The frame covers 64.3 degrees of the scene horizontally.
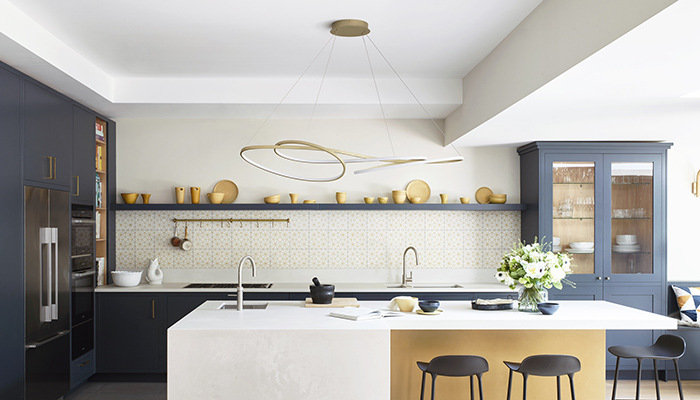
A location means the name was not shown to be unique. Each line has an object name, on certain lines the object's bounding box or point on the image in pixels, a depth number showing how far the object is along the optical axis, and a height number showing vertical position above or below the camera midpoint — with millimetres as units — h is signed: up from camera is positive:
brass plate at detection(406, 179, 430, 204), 5824 +60
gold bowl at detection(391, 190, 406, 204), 5621 -3
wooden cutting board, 3874 -762
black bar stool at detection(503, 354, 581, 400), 3246 -989
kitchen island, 3139 -940
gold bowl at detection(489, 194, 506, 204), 5708 -34
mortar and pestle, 3908 -690
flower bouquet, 3656 -507
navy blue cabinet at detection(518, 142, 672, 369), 5410 -200
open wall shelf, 5504 -111
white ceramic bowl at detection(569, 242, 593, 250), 5418 -490
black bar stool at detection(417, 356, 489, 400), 3207 -983
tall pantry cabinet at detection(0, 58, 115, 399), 3602 +188
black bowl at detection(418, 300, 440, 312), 3527 -699
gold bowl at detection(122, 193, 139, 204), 5555 -12
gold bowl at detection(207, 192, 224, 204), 5566 -12
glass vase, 3711 -686
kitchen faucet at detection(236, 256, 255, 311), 3788 -693
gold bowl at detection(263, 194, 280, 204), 5586 -33
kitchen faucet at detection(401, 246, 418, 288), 5530 -832
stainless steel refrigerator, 3906 -721
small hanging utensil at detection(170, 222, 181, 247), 5648 -459
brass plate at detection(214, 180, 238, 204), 5738 +59
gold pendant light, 3555 +1090
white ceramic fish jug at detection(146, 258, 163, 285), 5465 -769
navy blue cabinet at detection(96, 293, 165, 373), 5176 -1278
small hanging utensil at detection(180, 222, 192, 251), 5660 -492
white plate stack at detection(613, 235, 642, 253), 5445 -483
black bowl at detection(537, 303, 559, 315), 3577 -724
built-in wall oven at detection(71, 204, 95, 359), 4672 -717
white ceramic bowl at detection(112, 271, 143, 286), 5273 -780
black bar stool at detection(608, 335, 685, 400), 3773 -1069
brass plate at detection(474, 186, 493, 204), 5875 +7
